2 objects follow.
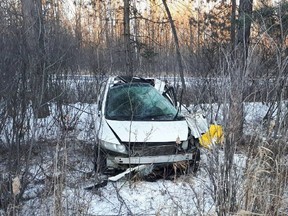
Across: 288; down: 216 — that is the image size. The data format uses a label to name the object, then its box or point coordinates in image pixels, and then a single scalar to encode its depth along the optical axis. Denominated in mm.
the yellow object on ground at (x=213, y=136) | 2417
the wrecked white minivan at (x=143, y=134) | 3838
